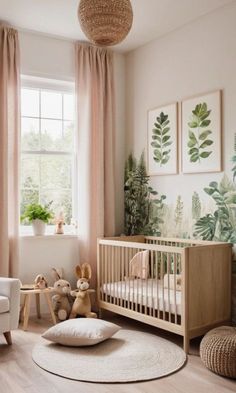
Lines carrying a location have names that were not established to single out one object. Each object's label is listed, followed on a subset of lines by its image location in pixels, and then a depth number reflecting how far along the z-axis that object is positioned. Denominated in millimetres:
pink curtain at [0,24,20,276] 3947
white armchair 3252
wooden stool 3775
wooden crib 3230
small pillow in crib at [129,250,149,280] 3791
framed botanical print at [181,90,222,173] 3688
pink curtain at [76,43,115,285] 4426
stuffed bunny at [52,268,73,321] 4047
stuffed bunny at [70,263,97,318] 3963
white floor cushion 3164
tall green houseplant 4422
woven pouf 2695
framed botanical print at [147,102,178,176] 4141
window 4395
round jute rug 2738
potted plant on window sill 4211
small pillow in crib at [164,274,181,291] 3435
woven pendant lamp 2352
